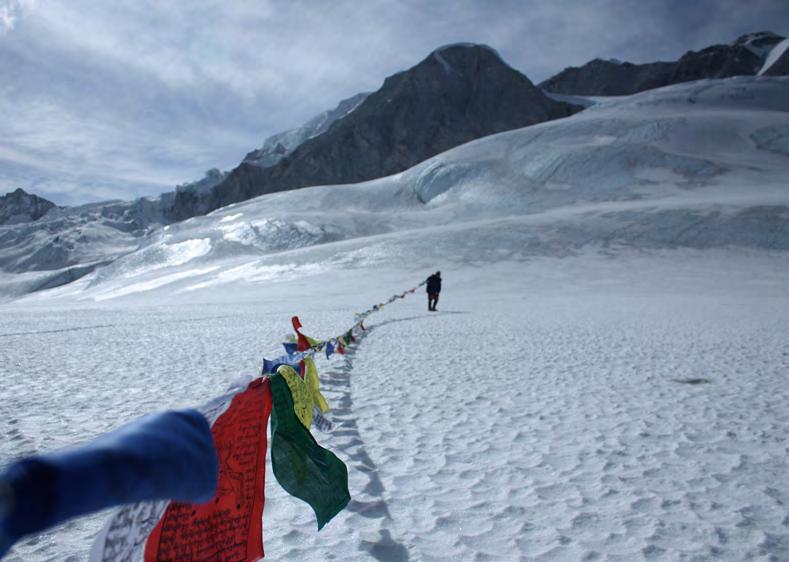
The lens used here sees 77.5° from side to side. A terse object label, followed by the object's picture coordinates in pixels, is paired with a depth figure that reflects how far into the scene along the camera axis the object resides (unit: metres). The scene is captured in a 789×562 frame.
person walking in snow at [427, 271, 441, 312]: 21.48
